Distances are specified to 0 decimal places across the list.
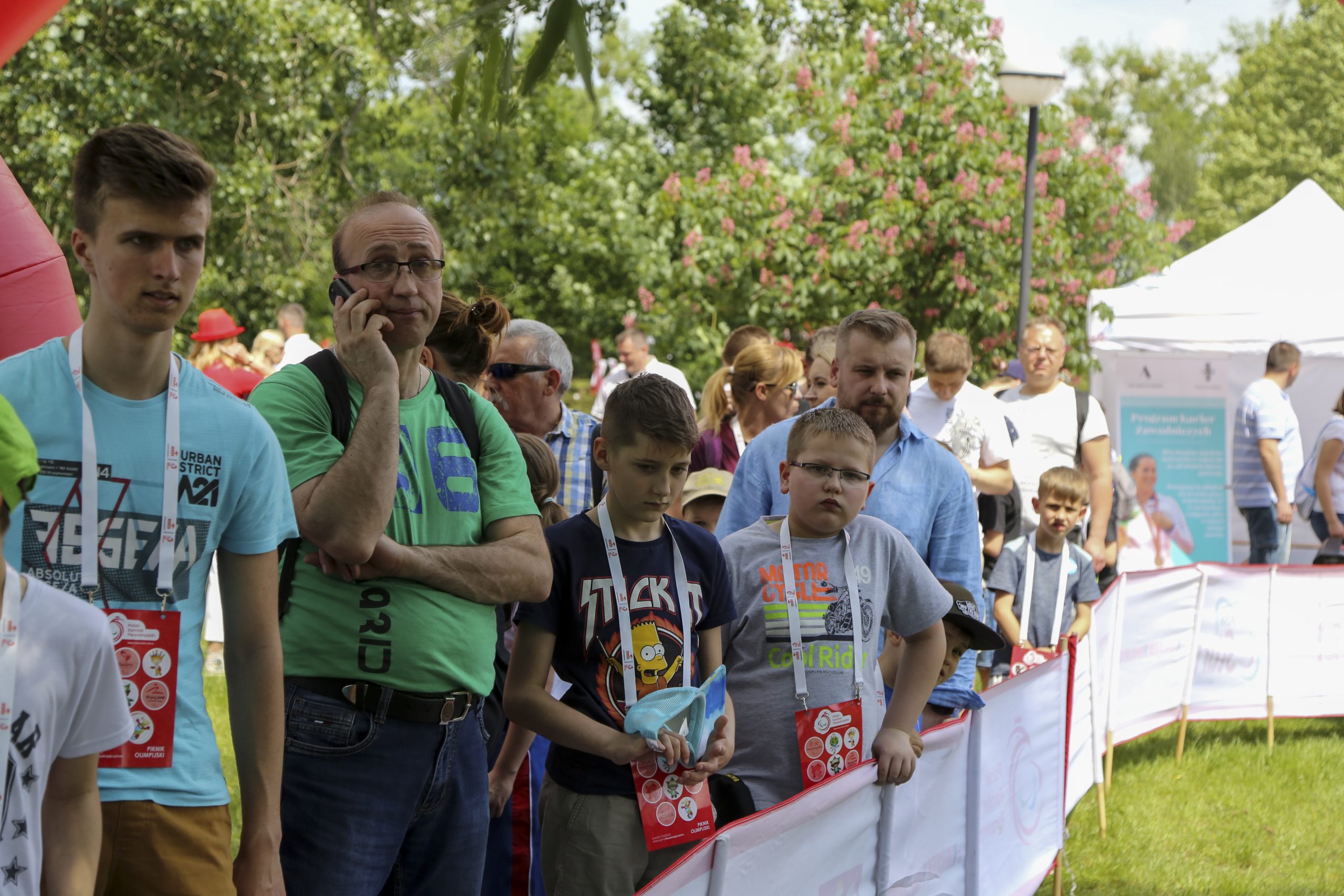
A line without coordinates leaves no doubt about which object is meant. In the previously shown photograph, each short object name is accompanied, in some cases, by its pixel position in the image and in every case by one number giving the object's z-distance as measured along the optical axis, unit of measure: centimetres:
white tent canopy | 1169
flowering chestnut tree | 1334
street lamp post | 1005
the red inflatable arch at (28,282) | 401
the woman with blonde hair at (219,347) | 903
